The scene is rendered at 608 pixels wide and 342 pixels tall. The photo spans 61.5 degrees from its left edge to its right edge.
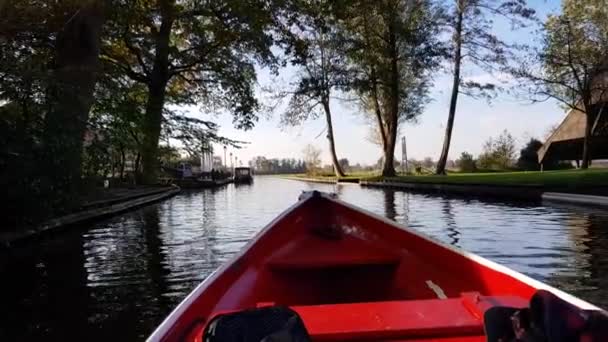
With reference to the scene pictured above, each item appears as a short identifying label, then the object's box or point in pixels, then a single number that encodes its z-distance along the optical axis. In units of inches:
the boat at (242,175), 2249.5
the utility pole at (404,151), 1725.4
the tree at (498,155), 1488.7
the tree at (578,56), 946.1
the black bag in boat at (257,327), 81.2
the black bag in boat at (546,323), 73.1
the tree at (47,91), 374.9
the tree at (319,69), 706.8
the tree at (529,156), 1392.7
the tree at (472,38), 1130.7
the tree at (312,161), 2753.4
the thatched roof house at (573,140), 1094.7
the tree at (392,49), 1144.8
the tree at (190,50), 710.5
